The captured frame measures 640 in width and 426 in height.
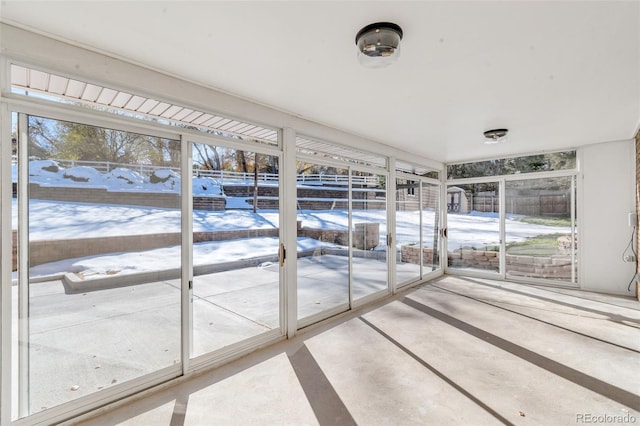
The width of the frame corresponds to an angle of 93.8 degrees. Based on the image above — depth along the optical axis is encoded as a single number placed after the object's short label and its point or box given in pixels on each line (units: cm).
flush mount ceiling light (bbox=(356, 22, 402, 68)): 182
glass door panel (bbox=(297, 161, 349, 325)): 377
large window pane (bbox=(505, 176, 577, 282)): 550
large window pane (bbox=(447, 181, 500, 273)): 629
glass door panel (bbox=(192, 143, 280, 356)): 284
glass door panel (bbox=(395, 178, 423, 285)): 544
